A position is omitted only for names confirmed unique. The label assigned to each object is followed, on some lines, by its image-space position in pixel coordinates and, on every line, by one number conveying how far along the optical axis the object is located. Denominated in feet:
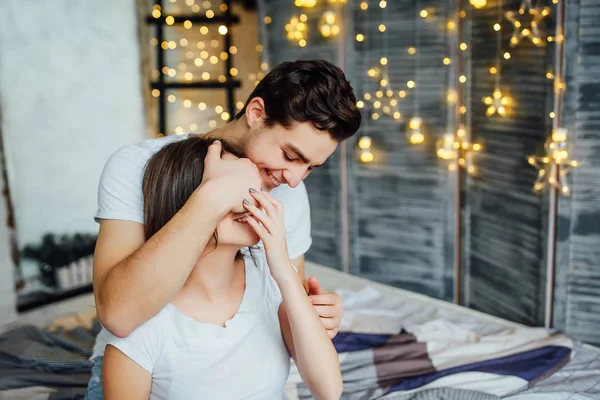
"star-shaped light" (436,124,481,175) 9.77
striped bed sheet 6.34
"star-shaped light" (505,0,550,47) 7.93
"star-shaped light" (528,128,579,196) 7.74
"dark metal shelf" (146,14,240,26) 12.84
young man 4.04
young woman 4.20
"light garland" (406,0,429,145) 10.12
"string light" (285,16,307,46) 11.86
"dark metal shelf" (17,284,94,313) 11.65
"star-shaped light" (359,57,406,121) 10.59
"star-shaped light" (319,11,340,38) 11.21
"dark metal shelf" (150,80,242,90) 12.95
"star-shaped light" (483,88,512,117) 8.80
